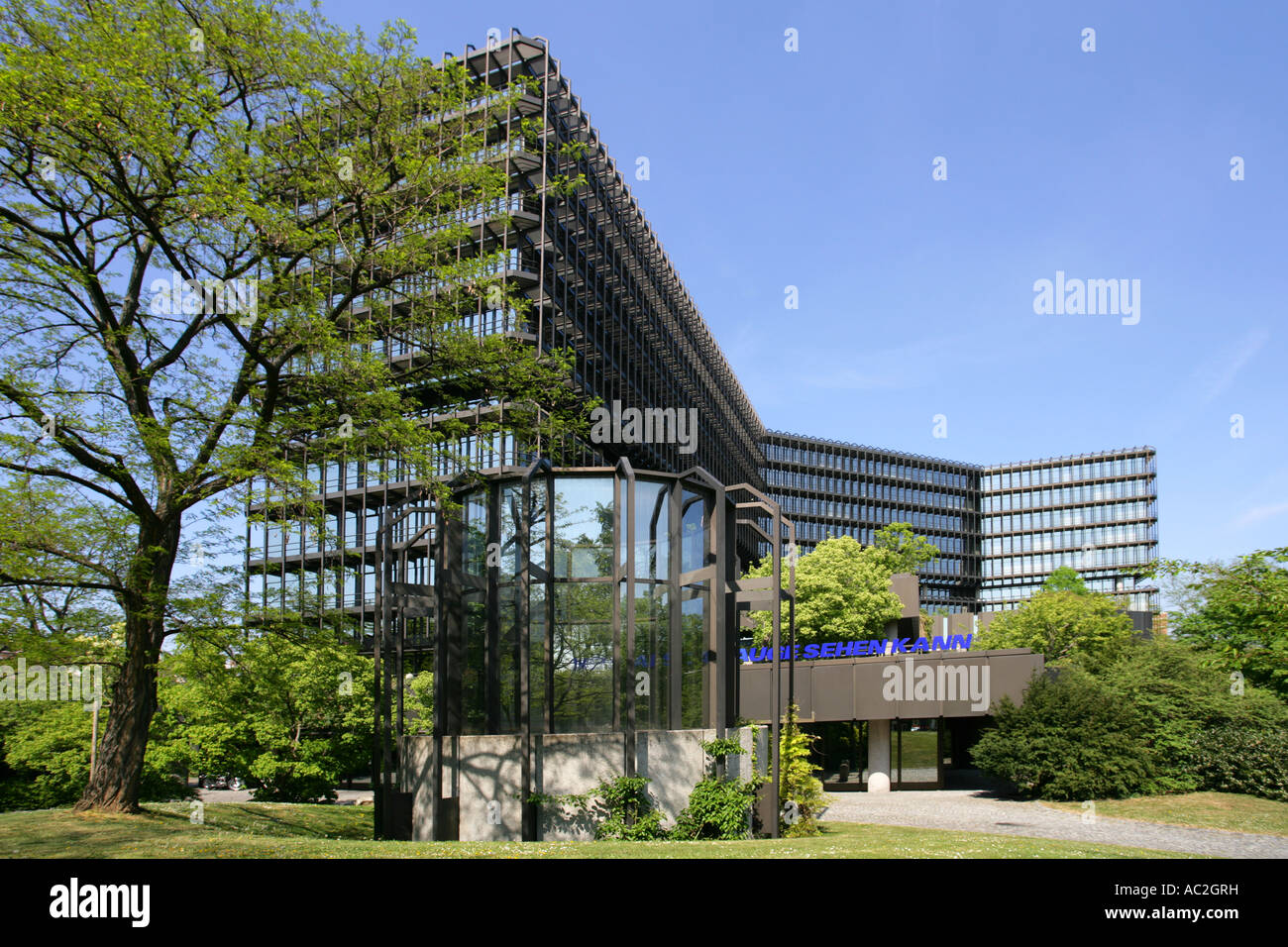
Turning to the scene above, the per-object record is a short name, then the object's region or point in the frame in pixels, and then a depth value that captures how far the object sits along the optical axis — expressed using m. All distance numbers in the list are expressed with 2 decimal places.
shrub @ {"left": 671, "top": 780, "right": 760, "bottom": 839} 18.45
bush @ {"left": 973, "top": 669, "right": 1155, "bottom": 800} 27.83
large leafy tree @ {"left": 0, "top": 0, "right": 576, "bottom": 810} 15.60
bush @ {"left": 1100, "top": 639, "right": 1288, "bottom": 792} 28.05
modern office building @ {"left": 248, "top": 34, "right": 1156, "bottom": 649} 57.97
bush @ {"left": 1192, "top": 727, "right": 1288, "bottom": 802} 26.50
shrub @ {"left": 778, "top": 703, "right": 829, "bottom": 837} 21.11
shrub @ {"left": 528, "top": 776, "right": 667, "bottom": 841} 18.00
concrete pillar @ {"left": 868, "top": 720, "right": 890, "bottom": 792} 38.91
